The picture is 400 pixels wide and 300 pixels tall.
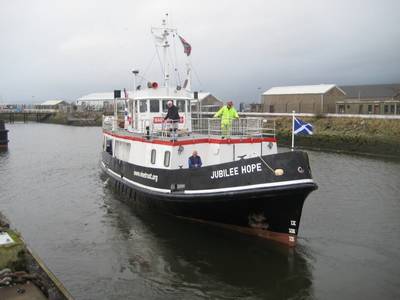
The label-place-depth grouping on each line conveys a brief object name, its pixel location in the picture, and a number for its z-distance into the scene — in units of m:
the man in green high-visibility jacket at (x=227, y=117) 15.38
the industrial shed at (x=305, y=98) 56.84
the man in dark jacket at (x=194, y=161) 14.27
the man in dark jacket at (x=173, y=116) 16.14
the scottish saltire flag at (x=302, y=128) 12.82
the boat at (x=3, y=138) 40.91
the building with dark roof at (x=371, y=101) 46.56
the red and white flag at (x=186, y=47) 18.69
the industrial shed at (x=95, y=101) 108.56
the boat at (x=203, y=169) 12.04
